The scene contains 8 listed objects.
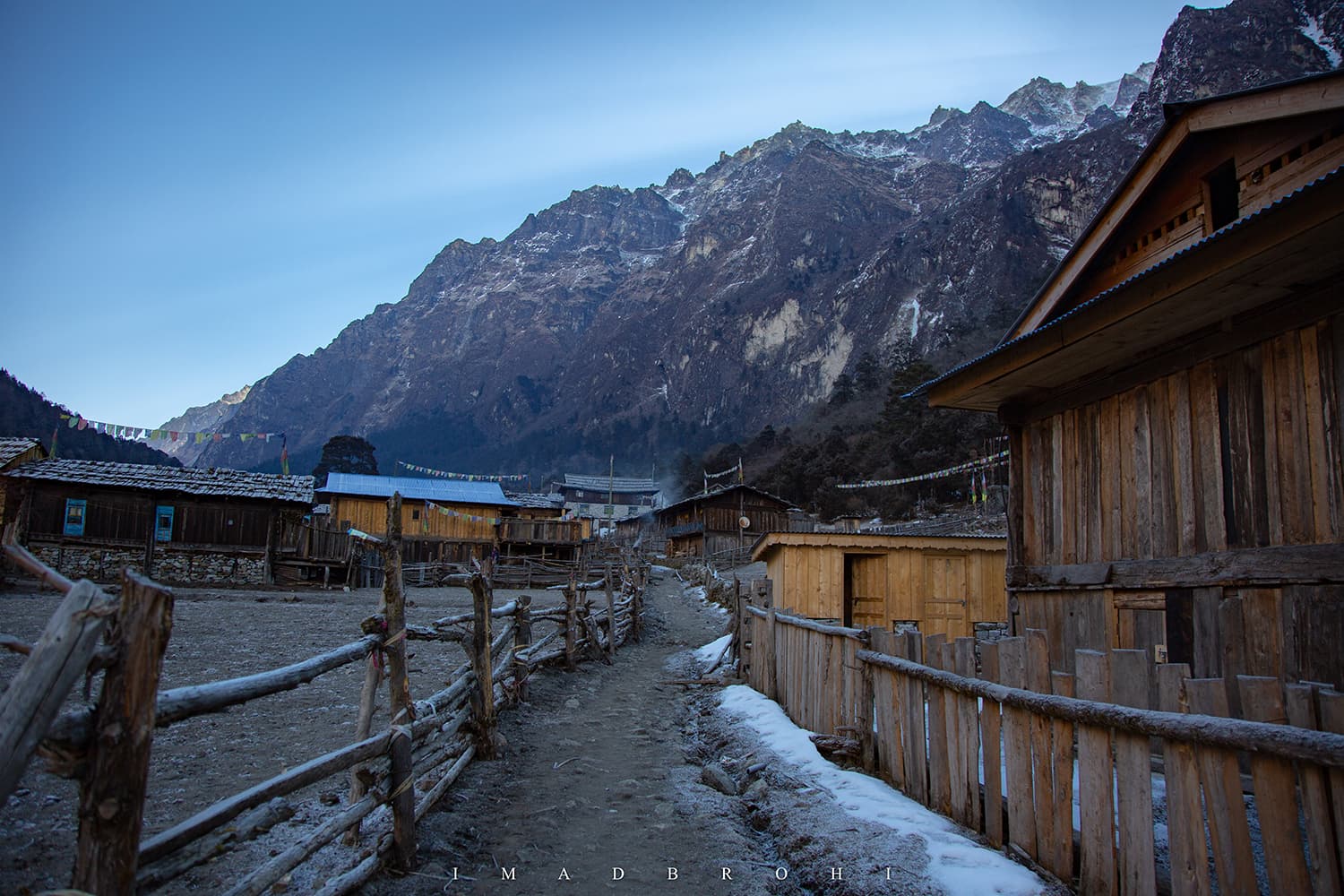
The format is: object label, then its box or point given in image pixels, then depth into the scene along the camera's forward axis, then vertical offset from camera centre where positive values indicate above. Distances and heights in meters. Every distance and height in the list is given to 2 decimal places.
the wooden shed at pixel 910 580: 16.78 -0.66
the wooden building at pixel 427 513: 41.41 +1.35
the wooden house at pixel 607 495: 88.94 +5.51
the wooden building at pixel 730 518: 50.75 +1.76
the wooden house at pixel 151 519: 27.69 +0.52
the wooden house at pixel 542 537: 42.47 +0.22
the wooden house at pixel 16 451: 26.80 +2.75
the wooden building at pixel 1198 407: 5.88 +1.36
